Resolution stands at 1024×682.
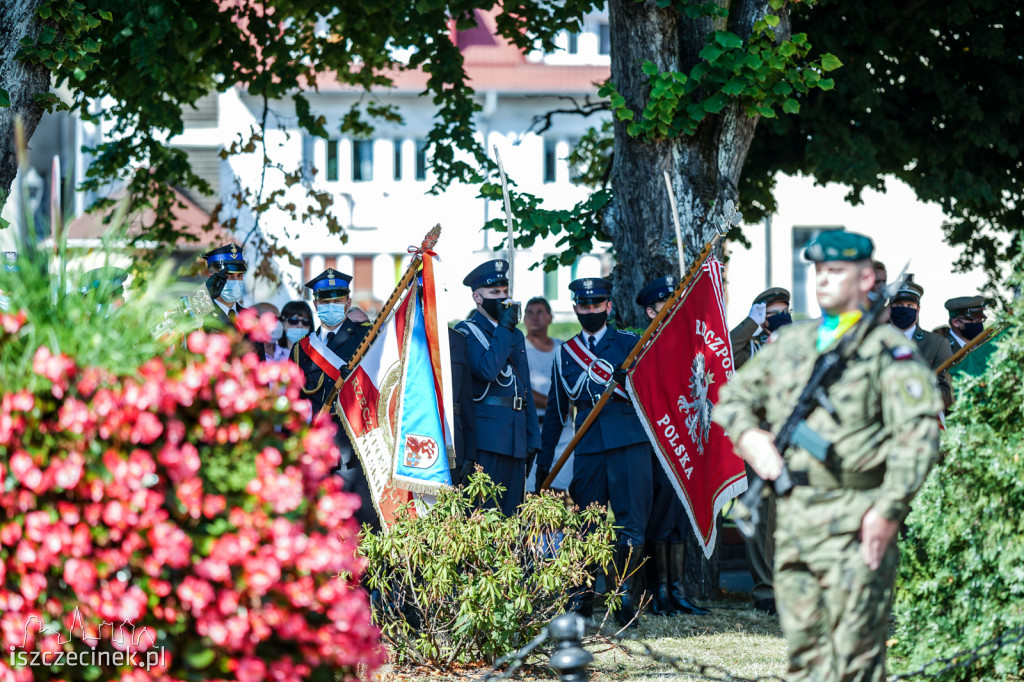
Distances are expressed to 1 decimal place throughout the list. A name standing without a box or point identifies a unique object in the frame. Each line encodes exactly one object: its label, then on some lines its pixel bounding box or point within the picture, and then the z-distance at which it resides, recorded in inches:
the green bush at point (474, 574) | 520.4
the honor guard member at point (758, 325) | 758.5
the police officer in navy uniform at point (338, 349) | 676.1
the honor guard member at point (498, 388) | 667.4
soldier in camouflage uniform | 353.4
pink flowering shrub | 294.2
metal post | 390.3
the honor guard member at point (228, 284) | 676.1
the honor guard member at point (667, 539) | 721.0
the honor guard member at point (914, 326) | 782.5
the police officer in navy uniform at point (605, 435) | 699.4
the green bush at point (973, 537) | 451.2
